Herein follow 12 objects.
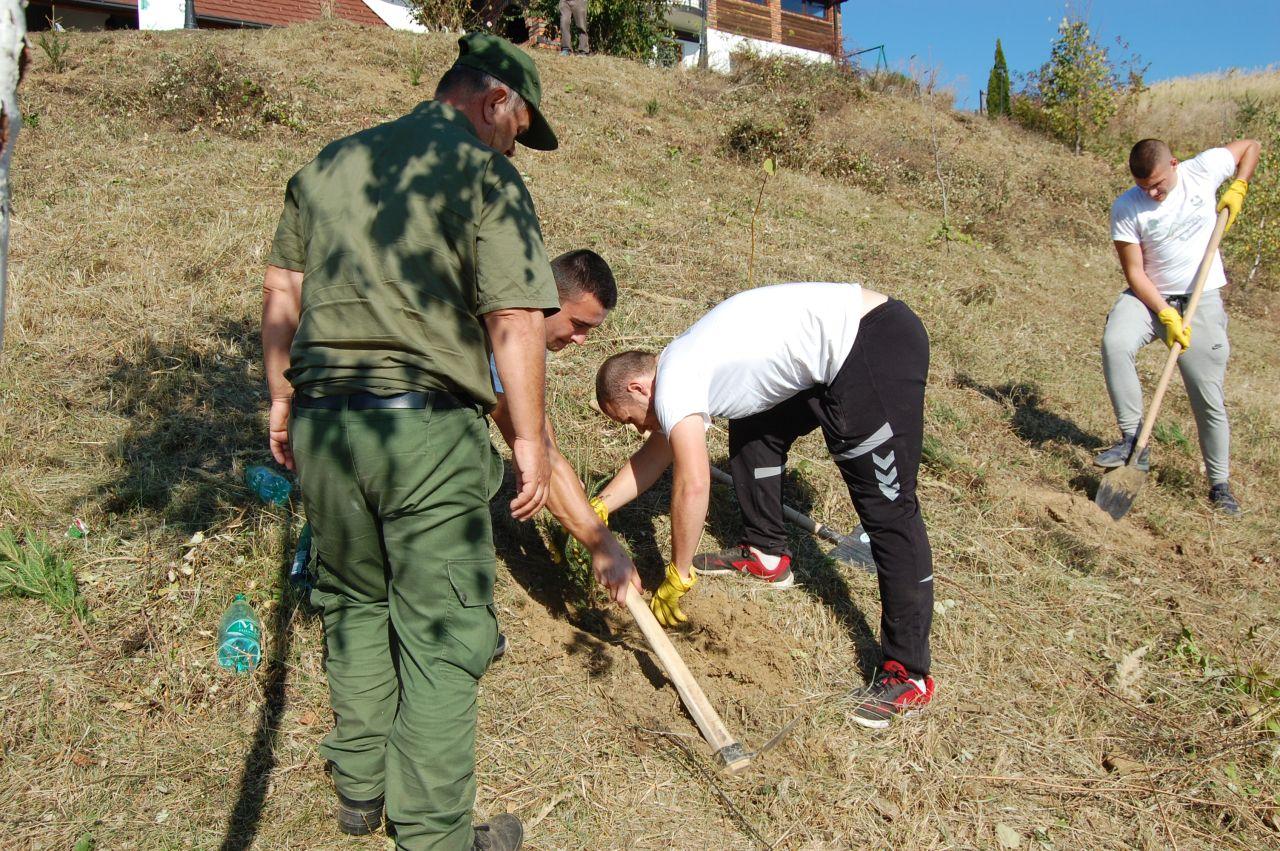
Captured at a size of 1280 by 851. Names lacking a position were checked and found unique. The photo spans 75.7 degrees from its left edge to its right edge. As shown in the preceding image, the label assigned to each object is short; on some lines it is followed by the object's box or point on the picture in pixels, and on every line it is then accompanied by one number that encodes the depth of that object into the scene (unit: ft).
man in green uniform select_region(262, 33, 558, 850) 6.30
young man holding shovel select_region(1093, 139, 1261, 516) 15.88
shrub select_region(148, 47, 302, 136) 27.30
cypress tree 68.08
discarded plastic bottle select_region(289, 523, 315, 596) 10.03
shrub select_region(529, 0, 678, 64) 49.52
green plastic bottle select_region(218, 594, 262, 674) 9.22
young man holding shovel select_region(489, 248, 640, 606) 8.94
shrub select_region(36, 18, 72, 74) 29.86
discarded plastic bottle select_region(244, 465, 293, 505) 11.30
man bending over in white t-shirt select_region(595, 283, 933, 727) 9.53
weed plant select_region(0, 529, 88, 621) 9.29
